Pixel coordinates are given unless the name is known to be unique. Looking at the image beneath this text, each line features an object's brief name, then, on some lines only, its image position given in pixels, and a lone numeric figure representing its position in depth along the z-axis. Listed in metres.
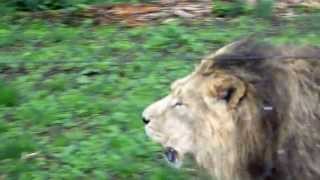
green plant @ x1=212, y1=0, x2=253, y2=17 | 9.93
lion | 5.40
